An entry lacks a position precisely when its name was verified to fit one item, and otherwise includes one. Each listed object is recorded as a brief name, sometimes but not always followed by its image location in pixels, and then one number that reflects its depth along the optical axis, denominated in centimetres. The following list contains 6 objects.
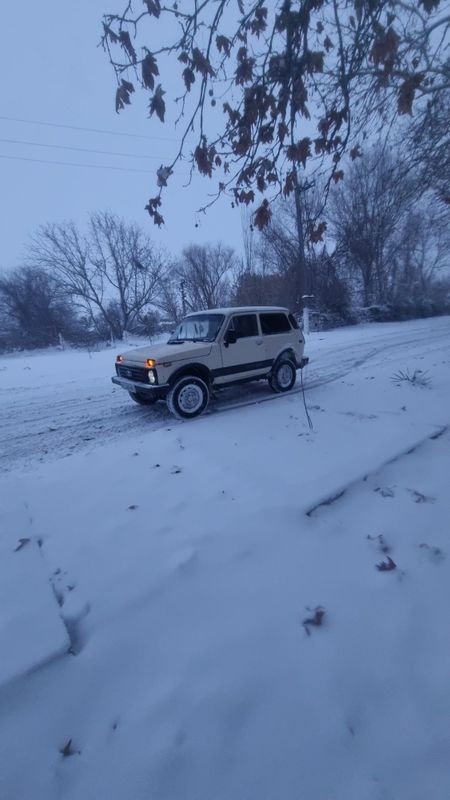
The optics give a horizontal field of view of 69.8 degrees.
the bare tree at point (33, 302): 2625
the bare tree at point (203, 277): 3291
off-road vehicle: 559
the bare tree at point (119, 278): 2598
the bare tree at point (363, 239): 2373
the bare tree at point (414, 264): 2648
